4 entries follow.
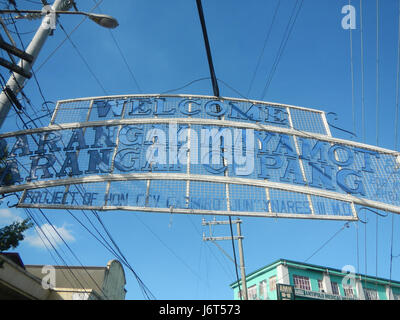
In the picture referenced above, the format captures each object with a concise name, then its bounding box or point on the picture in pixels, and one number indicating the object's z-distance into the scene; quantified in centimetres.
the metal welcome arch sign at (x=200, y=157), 695
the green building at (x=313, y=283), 2423
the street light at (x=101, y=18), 704
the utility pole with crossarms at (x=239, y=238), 1454
